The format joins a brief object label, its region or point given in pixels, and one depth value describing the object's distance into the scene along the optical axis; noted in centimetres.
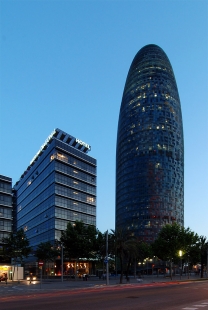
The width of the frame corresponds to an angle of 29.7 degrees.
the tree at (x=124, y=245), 7250
